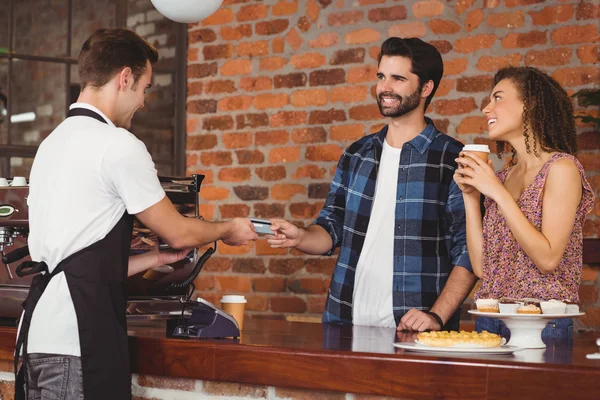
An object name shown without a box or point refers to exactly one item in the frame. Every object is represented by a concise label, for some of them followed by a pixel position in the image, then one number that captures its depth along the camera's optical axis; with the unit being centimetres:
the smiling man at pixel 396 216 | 345
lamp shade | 377
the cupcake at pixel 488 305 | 268
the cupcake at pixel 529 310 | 260
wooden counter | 232
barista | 257
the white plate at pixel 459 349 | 248
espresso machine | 289
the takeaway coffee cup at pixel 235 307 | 306
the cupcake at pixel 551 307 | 260
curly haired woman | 292
